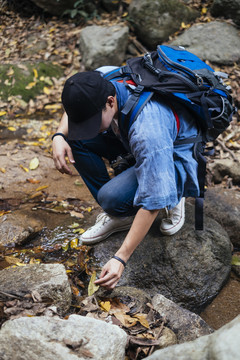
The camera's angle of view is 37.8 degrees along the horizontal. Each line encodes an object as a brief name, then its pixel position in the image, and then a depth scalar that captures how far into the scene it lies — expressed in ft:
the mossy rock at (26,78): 19.71
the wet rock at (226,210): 11.88
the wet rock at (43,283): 7.34
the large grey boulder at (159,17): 21.12
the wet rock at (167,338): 6.95
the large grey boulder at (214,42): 19.17
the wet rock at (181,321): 7.58
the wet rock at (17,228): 10.46
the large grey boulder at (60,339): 5.79
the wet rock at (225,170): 14.46
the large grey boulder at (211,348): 4.24
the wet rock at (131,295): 7.98
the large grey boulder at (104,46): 20.29
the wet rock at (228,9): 20.43
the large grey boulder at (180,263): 9.62
